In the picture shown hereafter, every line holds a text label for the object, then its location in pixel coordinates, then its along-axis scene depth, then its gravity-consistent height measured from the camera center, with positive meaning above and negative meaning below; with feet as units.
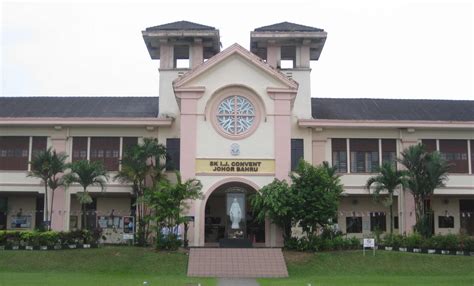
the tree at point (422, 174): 109.29 +9.19
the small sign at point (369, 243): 95.14 -2.94
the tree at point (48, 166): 112.37 +10.10
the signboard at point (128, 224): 128.50 -0.54
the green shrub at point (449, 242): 100.53 -2.82
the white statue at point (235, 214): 106.83 +1.54
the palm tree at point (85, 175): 111.75 +8.63
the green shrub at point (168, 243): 99.91 -3.47
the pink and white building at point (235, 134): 113.09 +17.95
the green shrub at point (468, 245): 99.81 -3.22
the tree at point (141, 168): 112.16 +9.99
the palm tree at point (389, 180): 112.78 +8.33
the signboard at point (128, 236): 110.22 -2.66
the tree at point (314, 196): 101.19 +4.60
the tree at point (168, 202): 100.37 +3.30
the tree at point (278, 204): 101.65 +3.24
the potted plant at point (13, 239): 103.09 -3.26
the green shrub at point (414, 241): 102.17 -2.75
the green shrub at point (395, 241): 103.04 -2.79
